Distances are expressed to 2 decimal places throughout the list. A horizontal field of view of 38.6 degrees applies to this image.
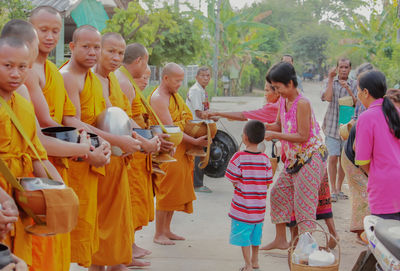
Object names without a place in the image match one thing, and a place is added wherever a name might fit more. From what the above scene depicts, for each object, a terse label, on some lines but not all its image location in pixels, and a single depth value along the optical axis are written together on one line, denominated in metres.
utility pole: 25.31
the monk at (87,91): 4.36
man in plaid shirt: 8.34
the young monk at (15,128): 3.13
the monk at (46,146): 3.48
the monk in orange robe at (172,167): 6.24
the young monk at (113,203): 4.74
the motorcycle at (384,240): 3.44
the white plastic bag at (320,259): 4.50
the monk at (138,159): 5.43
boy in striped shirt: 5.20
